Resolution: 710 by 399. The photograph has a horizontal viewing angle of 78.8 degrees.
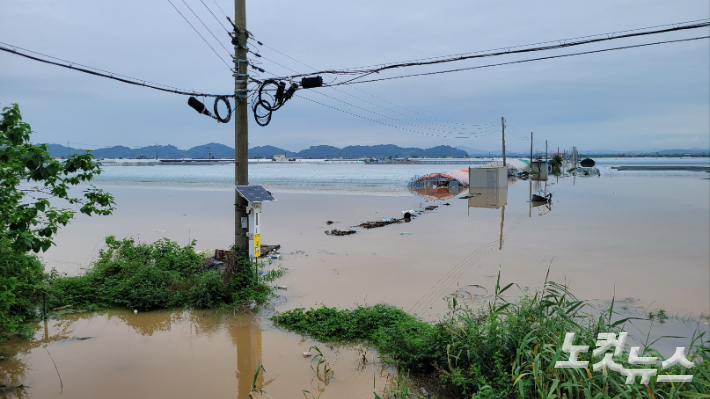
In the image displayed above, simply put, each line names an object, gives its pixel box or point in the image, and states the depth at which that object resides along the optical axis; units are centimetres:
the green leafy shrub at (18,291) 495
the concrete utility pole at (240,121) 802
